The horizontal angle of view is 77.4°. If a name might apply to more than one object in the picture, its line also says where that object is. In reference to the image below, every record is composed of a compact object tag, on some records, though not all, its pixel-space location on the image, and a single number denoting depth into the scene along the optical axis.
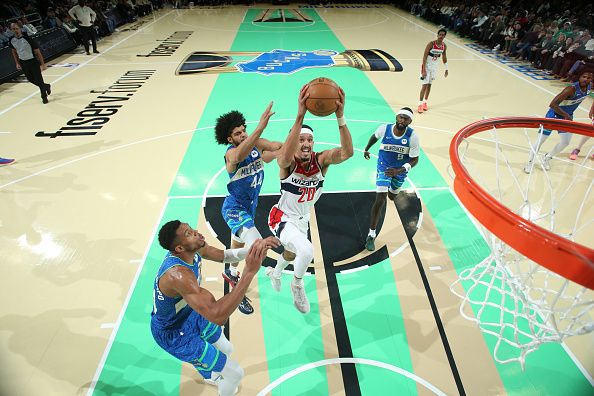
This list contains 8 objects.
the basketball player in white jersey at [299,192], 3.30
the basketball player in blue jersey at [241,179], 3.75
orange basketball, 3.02
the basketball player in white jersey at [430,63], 8.12
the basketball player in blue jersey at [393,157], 4.58
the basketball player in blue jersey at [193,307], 2.33
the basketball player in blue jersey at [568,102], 5.86
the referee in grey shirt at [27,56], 8.27
